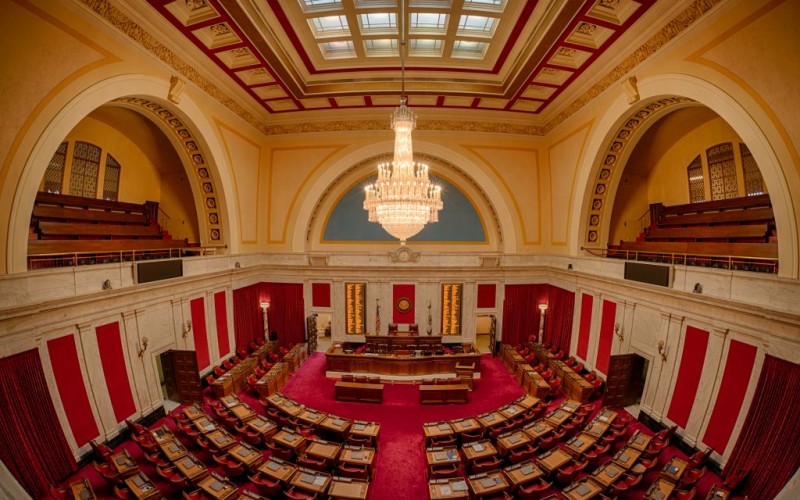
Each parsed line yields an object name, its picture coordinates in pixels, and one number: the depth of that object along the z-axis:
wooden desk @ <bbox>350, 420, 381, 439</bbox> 7.00
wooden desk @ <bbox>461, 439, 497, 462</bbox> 6.28
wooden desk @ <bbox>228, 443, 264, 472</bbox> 6.05
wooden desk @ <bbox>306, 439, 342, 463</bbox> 6.26
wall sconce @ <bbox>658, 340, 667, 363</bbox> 7.80
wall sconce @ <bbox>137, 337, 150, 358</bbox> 7.97
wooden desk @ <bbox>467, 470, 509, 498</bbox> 5.37
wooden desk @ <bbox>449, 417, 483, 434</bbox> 7.18
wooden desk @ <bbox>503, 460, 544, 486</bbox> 5.58
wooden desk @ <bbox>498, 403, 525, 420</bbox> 7.68
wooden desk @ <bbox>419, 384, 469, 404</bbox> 9.30
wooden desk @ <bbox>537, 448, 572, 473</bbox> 5.89
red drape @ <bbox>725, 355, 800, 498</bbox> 5.17
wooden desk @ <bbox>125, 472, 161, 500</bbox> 5.23
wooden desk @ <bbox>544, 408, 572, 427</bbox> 7.27
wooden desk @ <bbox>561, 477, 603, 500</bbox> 5.26
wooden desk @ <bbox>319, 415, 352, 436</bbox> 7.13
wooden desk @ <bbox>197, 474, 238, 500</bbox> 5.24
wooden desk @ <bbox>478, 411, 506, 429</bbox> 7.34
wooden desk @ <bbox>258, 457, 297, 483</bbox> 5.65
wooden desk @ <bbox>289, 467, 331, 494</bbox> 5.40
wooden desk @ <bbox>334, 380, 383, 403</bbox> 9.39
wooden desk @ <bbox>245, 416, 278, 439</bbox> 7.01
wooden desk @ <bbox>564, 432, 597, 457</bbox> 6.30
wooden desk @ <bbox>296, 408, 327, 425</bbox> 7.45
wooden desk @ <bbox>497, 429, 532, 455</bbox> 6.54
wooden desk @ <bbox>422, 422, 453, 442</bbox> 7.02
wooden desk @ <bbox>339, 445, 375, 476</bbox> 6.08
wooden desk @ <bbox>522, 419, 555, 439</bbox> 6.89
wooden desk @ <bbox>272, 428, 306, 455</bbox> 6.56
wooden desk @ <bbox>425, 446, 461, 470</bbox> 6.11
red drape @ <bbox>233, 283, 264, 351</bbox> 11.81
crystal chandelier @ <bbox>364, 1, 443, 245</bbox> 7.24
